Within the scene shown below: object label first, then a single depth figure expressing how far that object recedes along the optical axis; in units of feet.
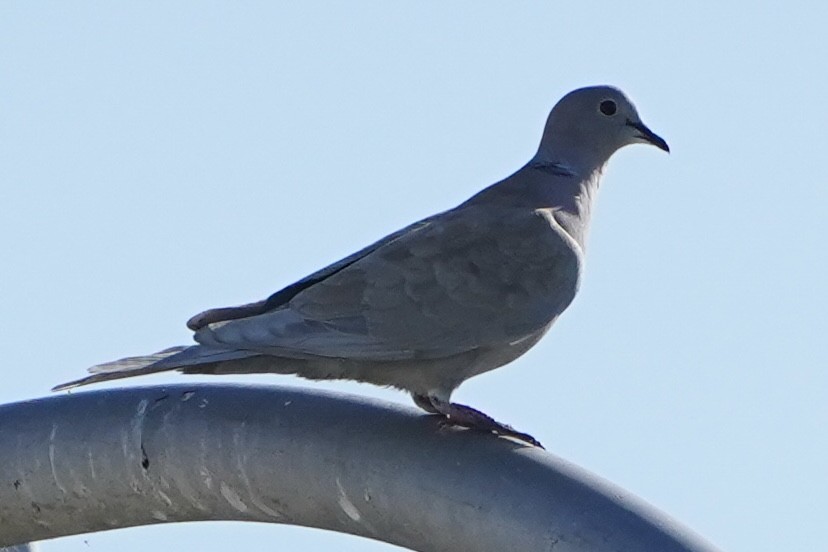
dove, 27.45
